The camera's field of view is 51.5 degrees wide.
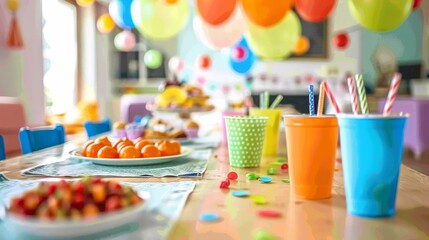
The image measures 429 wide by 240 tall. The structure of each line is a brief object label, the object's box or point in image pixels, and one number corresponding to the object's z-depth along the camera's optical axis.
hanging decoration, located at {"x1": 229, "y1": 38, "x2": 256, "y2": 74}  5.04
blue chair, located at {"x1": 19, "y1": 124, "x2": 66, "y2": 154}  1.65
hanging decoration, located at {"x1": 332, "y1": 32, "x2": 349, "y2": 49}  5.62
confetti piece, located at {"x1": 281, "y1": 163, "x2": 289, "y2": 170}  1.09
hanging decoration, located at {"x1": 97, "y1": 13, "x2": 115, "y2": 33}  4.52
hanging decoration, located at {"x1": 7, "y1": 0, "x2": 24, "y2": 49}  3.99
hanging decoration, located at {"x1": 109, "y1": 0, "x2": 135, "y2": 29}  3.62
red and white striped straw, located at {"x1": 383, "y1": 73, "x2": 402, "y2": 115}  0.64
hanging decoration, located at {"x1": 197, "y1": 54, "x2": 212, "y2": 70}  6.21
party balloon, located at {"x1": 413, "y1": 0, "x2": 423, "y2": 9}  2.96
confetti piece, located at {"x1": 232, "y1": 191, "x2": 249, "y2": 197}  0.80
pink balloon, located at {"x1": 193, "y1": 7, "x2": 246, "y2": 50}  3.77
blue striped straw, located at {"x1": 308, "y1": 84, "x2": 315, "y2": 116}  0.82
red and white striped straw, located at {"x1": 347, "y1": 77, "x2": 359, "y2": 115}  0.67
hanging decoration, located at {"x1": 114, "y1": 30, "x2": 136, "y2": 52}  5.17
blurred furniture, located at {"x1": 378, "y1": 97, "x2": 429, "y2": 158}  4.98
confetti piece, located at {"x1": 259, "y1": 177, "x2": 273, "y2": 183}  0.93
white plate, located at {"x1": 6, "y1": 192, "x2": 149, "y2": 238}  0.49
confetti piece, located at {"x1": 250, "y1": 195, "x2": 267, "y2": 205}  0.75
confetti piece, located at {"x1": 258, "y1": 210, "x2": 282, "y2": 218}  0.66
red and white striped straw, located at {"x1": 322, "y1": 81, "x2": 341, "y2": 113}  0.77
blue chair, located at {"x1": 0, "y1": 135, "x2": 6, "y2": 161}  1.44
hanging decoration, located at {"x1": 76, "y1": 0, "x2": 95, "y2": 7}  3.86
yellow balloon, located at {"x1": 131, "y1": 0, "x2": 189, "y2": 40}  3.30
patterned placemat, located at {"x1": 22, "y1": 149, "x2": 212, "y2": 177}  0.98
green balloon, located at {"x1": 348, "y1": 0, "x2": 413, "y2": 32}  2.41
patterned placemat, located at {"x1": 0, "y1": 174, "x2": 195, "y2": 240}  0.54
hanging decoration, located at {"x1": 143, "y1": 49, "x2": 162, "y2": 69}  6.15
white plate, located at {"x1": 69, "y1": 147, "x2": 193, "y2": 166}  1.07
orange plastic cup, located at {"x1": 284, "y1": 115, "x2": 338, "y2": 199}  0.76
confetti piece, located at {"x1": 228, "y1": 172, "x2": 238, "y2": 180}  0.95
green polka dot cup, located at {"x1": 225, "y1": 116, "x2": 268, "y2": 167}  1.10
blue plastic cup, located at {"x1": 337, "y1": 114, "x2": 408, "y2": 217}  0.62
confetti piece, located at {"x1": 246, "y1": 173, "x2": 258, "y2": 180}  0.95
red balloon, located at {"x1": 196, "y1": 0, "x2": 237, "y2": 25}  2.65
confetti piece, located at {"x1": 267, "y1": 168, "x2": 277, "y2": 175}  1.03
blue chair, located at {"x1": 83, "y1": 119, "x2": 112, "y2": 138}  2.31
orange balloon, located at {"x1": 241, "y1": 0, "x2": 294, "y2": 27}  2.55
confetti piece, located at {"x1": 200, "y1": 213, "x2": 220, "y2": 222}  0.63
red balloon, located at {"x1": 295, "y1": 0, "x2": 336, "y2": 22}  2.65
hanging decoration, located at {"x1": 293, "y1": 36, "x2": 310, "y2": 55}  5.95
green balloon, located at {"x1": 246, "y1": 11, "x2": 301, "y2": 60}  3.79
